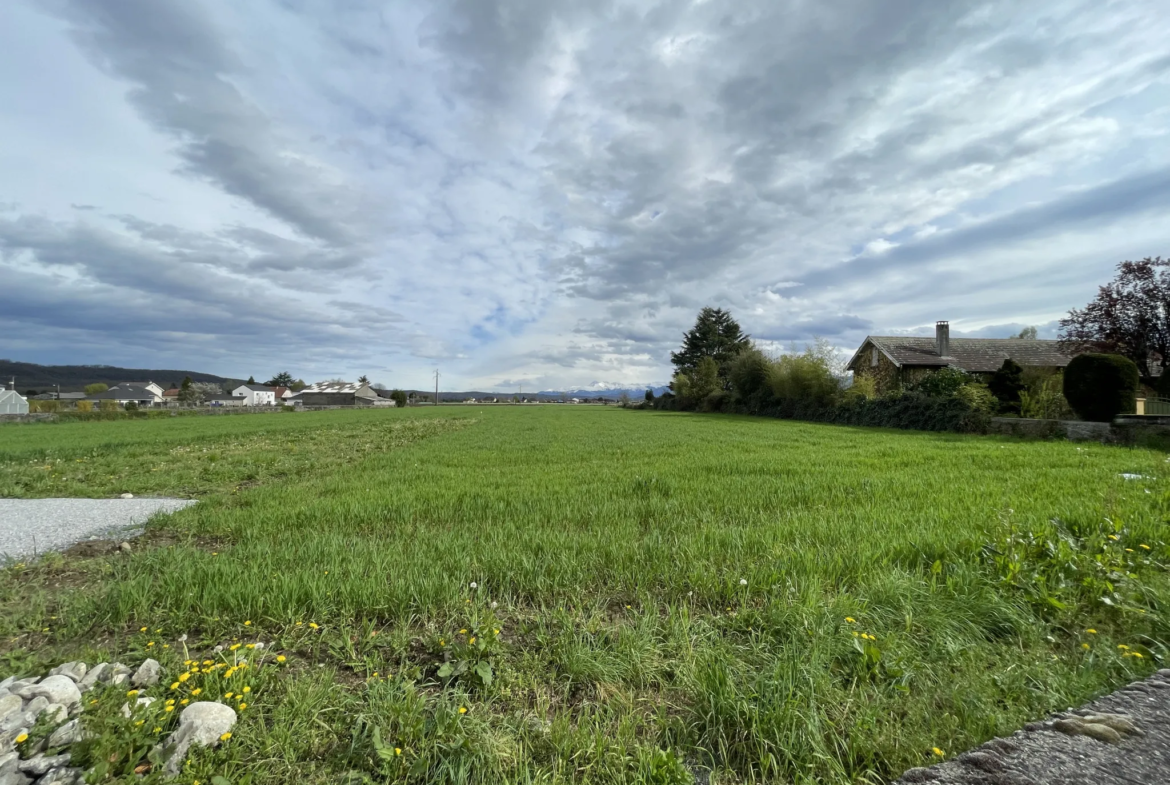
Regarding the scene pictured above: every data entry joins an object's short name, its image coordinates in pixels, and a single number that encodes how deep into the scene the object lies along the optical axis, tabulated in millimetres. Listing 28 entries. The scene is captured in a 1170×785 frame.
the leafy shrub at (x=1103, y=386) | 13766
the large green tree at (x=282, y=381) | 154212
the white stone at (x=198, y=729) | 1928
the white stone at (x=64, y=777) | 1813
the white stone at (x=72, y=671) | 2443
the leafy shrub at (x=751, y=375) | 40500
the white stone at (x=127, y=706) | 2123
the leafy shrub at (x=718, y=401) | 48312
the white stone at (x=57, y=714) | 2061
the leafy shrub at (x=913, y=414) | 18144
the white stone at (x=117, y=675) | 2393
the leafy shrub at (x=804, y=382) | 30672
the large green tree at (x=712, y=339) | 68688
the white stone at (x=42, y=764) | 1854
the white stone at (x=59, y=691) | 2223
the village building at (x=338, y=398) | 108188
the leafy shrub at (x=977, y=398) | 18019
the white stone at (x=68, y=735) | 1981
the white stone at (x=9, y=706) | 2119
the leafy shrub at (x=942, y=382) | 22439
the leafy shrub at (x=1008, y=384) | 20891
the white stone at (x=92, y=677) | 2363
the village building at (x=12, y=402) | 58031
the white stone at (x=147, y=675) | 2408
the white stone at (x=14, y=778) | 1806
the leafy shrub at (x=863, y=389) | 27484
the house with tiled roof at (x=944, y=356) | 31494
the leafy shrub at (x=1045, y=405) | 16750
